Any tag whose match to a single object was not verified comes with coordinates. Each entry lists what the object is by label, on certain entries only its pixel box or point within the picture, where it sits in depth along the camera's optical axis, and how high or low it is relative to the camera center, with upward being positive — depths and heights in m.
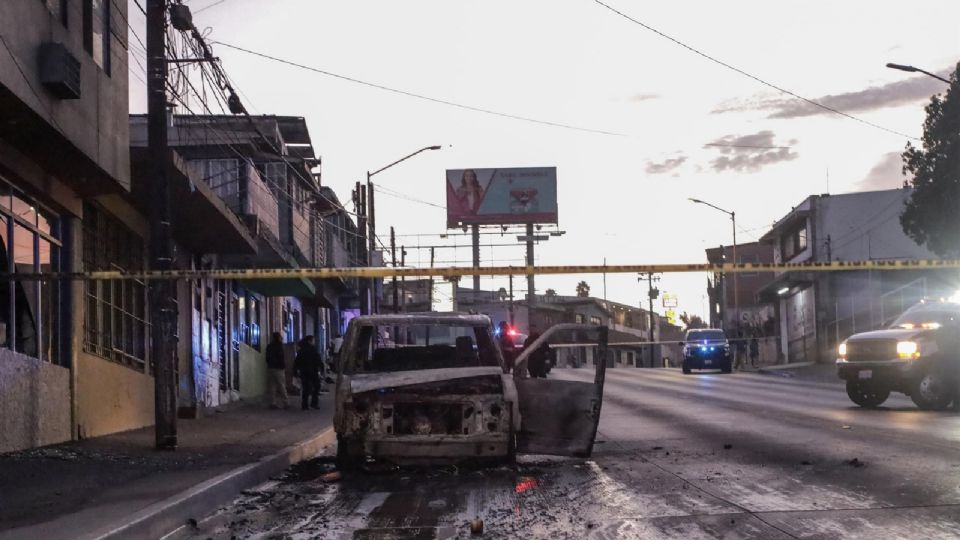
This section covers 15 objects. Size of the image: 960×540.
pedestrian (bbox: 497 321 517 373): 12.82 -0.61
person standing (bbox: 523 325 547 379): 19.14 -1.11
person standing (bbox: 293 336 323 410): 22.23 -1.20
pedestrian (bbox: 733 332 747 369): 56.34 -2.93
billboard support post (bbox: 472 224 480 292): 67.06 +3.79
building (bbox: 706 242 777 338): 75.88 +0.56
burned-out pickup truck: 10.62 -1.10
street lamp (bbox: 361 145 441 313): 35.44 +3.25
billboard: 71.89 +7.70
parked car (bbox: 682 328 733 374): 44.94 -2.24
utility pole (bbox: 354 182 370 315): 38.84 +3.62
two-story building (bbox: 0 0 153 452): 11.11 +1.58
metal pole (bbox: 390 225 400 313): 45.28 +2.92
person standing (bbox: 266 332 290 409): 23.16 -1.38
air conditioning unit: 11.09 +2.72
